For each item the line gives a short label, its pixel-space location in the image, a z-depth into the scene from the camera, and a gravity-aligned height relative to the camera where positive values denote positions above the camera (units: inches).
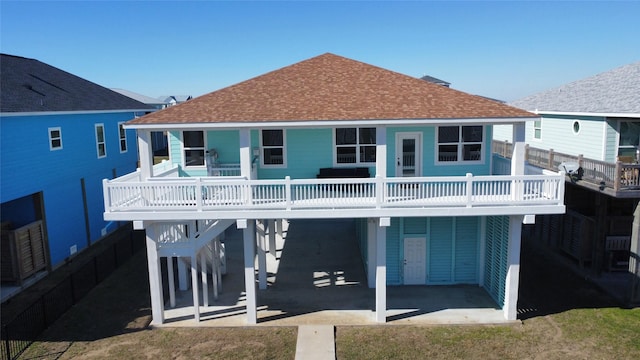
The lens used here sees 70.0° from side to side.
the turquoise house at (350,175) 534.9 -66.6
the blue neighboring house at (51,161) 694.5 -59.6
